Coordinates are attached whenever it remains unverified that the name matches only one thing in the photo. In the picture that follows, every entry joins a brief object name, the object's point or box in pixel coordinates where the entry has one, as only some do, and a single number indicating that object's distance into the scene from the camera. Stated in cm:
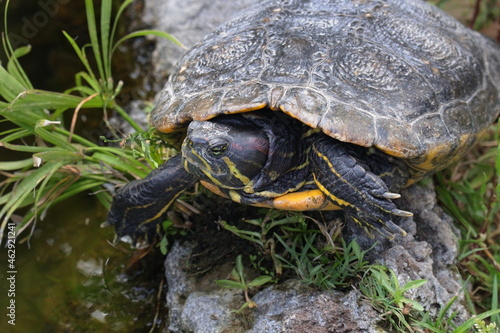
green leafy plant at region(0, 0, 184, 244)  294
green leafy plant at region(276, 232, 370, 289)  239
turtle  229
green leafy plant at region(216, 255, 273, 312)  240
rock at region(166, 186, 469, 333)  221
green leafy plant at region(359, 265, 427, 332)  221
